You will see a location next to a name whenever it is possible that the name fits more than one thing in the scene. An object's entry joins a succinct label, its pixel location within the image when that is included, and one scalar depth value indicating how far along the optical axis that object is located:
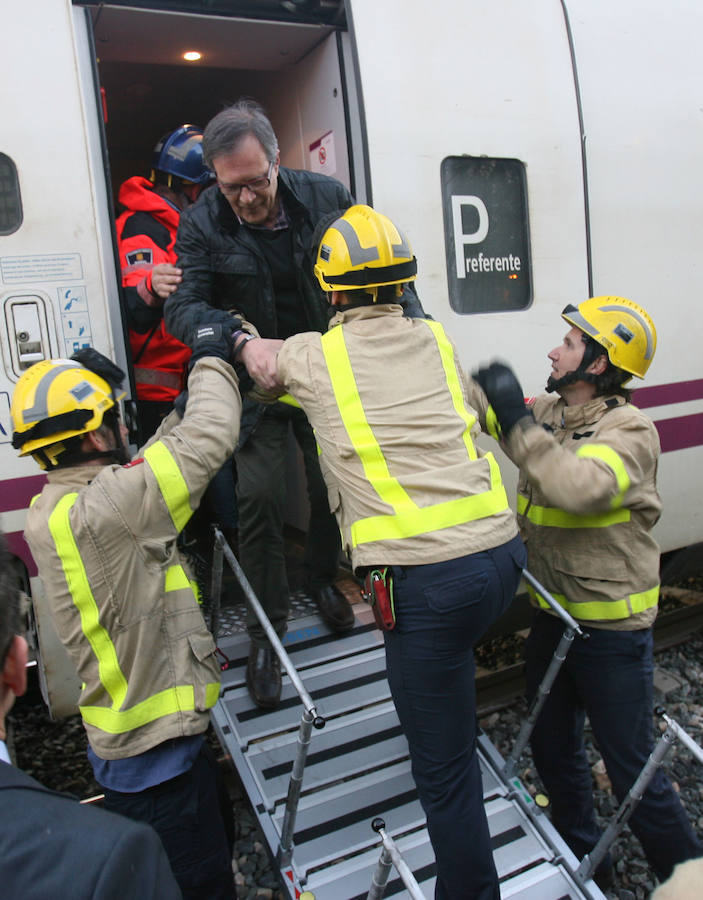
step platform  2.52
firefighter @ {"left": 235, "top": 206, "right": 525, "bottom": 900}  2.00
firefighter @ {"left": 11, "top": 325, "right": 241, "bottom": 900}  1.89
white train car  2.62
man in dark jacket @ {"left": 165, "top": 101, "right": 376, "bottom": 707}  2.59
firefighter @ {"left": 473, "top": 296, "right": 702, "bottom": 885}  2.32
